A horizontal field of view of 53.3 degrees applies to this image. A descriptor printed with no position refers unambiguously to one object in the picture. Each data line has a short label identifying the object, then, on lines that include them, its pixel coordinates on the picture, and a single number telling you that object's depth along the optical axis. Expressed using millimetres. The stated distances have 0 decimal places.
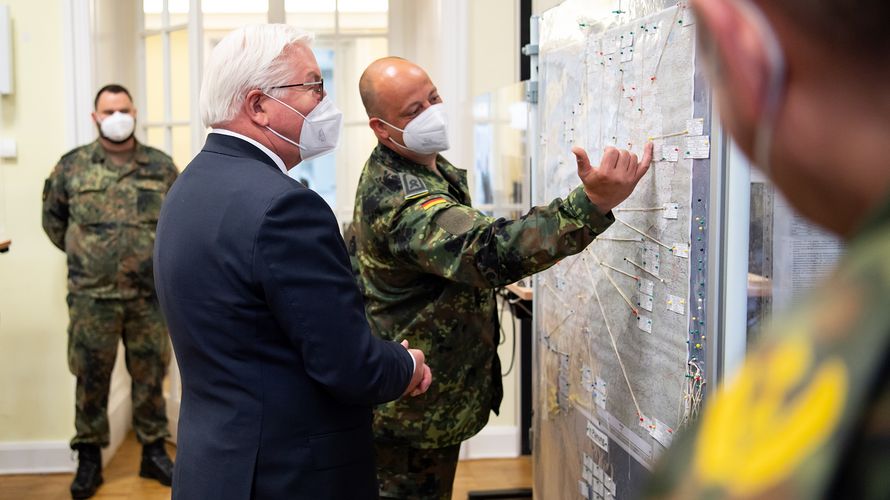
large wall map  1439
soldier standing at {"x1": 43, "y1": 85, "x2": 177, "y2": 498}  3537
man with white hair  1375
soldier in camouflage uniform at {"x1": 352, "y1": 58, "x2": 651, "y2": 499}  1783
